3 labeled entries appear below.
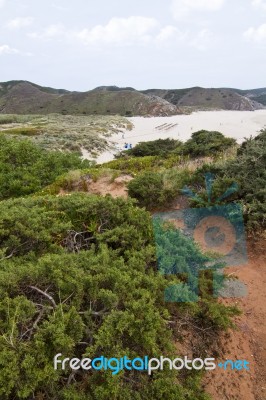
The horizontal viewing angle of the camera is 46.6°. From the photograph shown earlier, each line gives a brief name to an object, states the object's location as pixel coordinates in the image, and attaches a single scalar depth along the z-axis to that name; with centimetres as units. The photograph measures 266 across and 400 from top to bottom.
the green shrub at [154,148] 2053
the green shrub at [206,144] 1503
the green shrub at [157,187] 790
